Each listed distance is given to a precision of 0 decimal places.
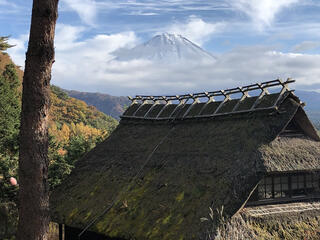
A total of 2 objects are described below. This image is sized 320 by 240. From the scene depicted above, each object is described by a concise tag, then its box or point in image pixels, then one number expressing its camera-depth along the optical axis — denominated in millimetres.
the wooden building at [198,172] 17391
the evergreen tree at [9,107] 30891
